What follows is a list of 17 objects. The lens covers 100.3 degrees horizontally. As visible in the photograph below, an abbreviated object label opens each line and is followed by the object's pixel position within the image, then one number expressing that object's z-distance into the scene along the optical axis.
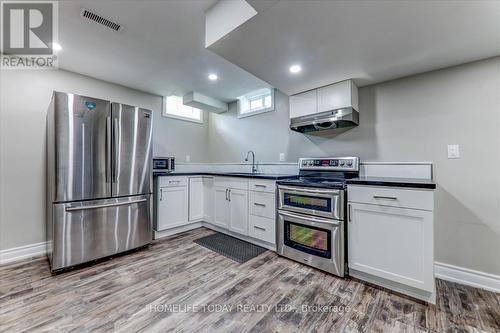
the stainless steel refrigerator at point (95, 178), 2.15
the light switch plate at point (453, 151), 2.06
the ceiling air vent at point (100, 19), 1.78
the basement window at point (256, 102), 3.56
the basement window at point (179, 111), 3.95
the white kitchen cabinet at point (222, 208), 3.22
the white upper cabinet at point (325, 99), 2.40
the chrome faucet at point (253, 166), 3.69
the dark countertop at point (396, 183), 1.66
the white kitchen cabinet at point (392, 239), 1.67
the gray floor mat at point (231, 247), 2.56
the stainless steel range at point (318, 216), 2.07
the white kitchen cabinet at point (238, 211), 2.96
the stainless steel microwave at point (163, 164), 3.40
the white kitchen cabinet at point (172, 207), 3.15
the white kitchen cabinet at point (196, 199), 3.51
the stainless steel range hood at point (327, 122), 2.38
